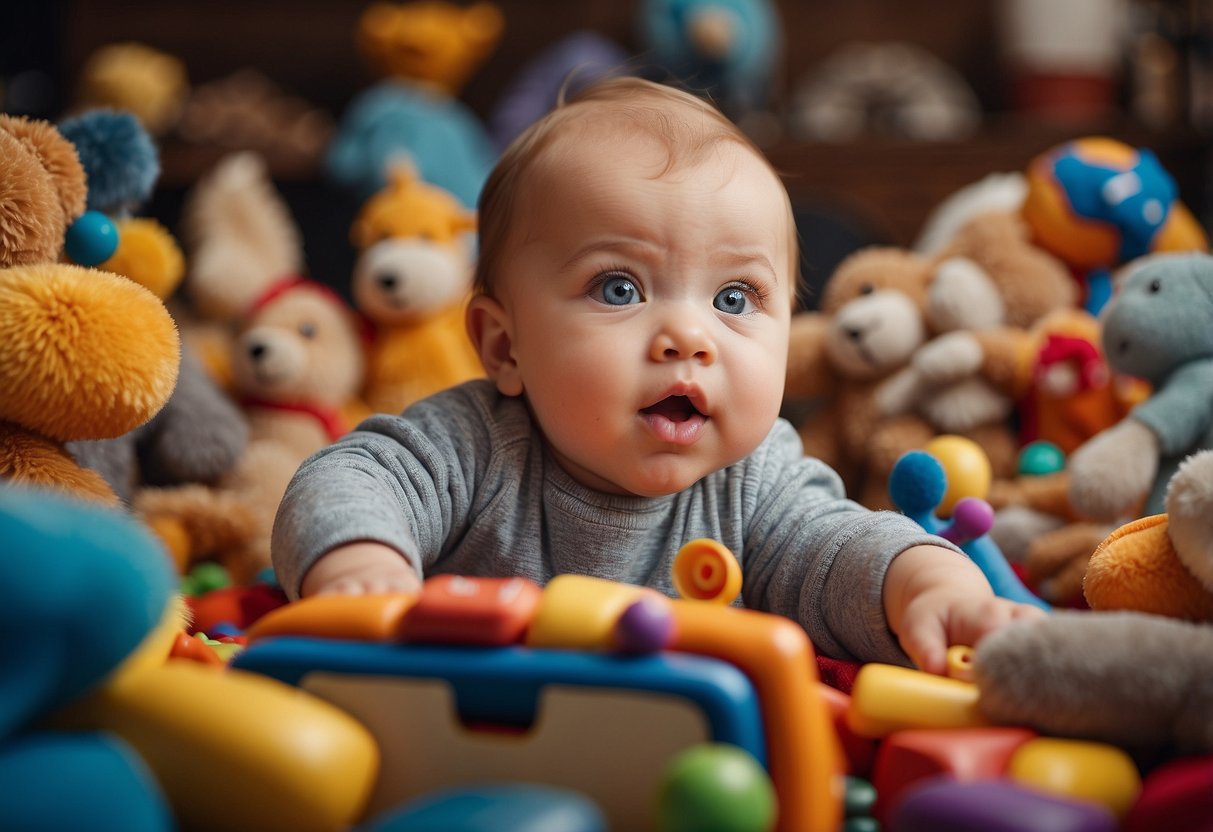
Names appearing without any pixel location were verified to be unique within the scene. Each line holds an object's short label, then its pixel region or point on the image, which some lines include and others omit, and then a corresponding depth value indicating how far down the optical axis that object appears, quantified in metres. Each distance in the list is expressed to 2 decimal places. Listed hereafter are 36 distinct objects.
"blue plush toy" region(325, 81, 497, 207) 2.06
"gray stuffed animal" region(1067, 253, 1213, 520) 0.97
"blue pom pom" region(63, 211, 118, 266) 0.84
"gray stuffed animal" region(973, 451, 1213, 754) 0.57
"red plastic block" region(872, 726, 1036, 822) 0.56
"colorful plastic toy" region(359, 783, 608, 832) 0.44
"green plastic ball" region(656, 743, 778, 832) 0.46
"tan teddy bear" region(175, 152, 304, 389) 1.48
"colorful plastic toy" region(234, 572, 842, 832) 0.52
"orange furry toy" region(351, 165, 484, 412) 1.41
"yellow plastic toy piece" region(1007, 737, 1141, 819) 0.55
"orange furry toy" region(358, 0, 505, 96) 2.23
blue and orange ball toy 1.26
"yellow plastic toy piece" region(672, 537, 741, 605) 0.69
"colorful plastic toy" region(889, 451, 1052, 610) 0.89
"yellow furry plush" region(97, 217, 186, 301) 1.00
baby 0.79
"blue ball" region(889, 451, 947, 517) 0.89
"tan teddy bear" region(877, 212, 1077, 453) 1.22
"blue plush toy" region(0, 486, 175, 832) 0.44
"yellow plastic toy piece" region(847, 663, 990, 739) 0.62
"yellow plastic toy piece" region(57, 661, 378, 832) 0.49
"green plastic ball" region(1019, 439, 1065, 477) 1.17
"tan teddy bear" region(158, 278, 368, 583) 1.18
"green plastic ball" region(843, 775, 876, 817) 0.60
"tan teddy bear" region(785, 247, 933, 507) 1.23
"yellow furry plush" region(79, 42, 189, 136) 2.18
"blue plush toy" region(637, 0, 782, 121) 2.23
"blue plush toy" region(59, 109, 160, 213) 0.93
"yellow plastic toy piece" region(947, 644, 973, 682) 0.66
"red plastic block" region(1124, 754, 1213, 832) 0.51
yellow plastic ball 0.97
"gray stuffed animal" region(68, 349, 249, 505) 1.12
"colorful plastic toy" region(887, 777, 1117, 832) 0.47
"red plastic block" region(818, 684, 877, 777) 0.66
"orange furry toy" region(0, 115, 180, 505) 0.70
